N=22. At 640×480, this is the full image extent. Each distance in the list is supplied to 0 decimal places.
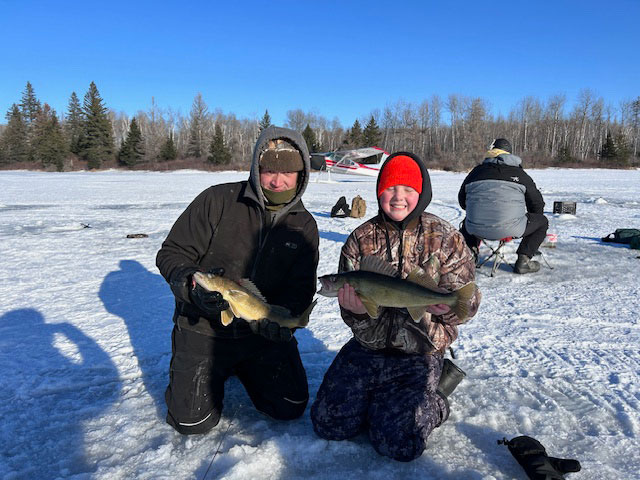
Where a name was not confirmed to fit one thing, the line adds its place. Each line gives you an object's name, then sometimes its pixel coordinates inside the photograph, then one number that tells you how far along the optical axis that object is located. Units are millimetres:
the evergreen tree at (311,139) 65475
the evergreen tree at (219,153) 58188
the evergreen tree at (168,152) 63438
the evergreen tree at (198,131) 68062
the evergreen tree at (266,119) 76688
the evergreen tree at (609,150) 58094
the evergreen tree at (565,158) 57375
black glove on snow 2324
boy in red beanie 2867
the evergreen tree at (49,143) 57762
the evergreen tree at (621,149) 56375
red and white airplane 34194
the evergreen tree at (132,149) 60125
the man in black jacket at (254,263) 3156
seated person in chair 6285
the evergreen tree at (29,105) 76000
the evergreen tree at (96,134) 61641
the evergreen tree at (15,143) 64938
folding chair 6629
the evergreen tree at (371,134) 73125
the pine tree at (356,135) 72812
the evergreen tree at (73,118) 70750
